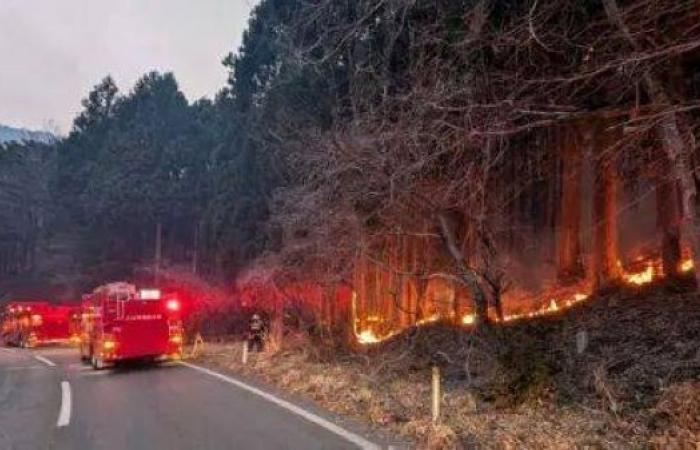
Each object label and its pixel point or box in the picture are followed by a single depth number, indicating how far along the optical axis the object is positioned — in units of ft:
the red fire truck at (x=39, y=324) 124.16
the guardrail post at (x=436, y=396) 32.30
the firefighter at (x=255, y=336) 78.12
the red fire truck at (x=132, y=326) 69.31
